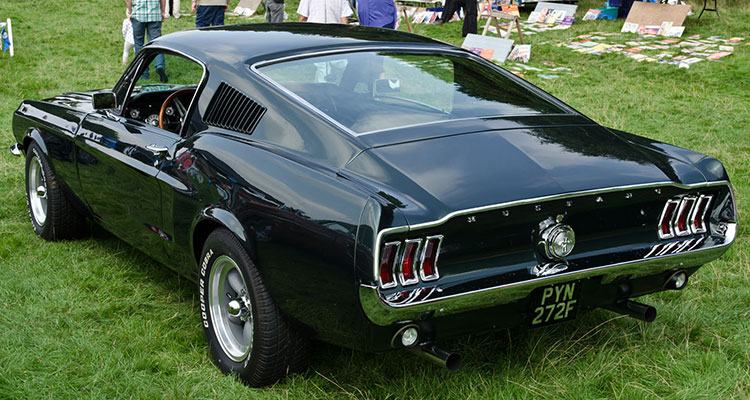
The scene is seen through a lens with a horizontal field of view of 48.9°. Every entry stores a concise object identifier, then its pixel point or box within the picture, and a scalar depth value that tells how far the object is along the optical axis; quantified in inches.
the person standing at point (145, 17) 426.6
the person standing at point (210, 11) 433.4
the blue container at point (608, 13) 701.3
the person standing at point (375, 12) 358.9
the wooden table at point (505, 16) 560.4
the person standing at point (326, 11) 361.7
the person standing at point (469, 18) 628.4
